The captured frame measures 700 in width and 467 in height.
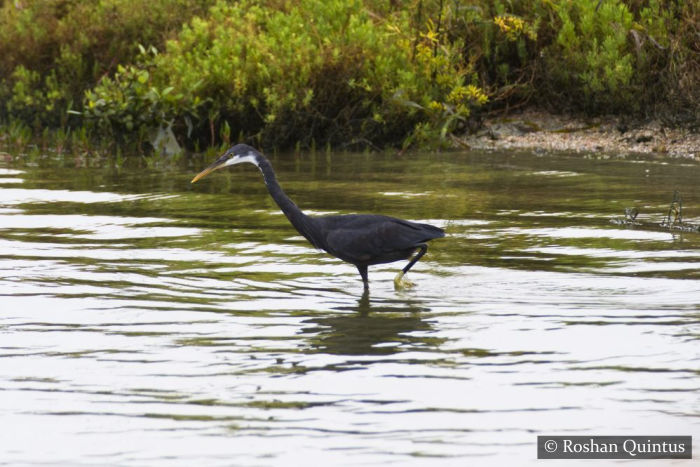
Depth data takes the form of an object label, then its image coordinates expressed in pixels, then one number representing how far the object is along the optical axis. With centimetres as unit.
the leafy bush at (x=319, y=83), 3219
